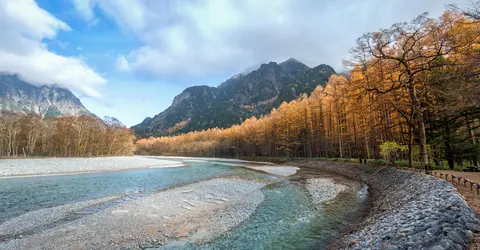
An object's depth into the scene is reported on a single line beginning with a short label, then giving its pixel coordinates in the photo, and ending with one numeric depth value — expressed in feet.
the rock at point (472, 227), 16.16
